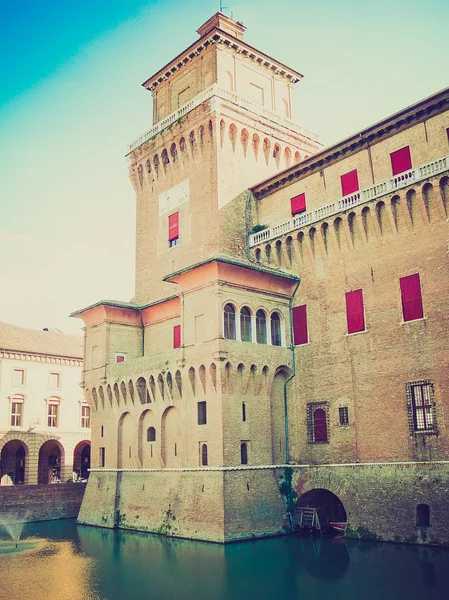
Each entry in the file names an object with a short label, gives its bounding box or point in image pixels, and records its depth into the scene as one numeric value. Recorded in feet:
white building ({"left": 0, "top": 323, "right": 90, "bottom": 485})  168.76
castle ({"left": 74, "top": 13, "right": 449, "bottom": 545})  90.63
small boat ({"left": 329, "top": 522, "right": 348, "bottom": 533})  96.37
